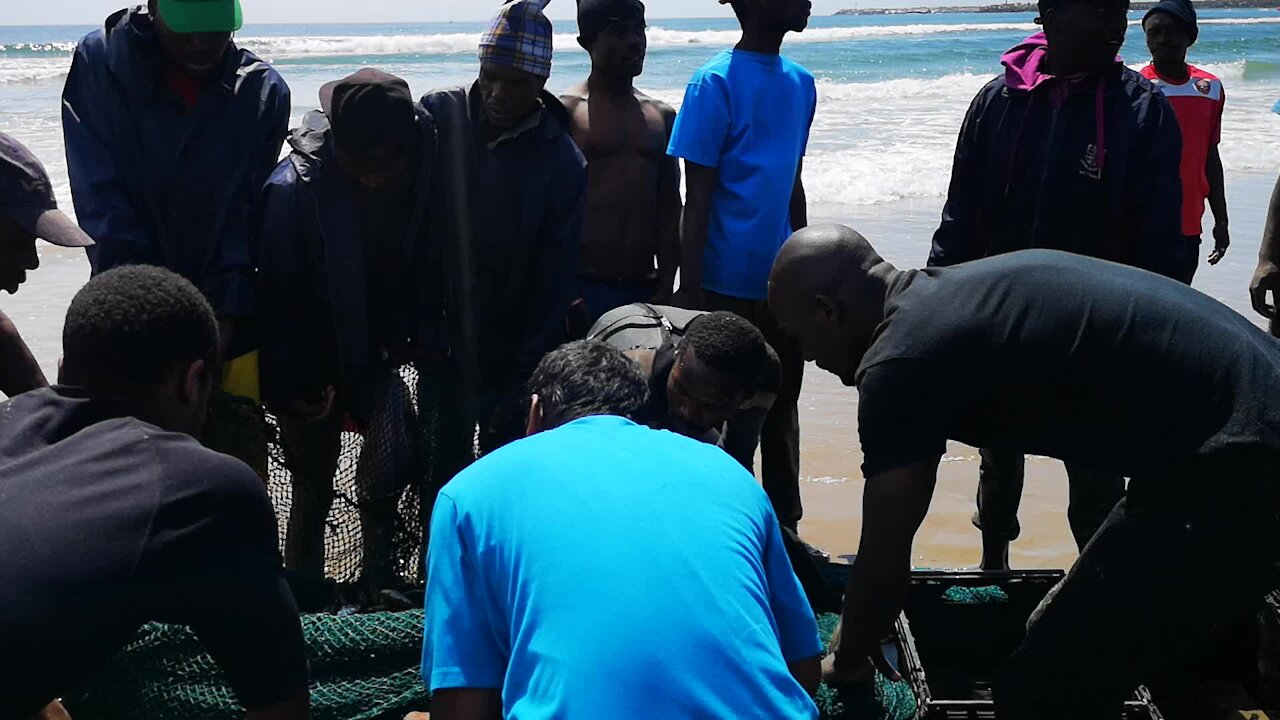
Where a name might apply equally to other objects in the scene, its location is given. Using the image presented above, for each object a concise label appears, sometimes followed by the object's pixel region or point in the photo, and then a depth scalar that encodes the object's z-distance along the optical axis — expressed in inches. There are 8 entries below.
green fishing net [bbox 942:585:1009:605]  135.9
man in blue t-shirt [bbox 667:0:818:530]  174.4
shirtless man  179.9
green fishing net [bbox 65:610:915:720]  111.1
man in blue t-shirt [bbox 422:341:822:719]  69.1
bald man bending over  99.4
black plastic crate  136.1
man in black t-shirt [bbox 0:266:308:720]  72.2
